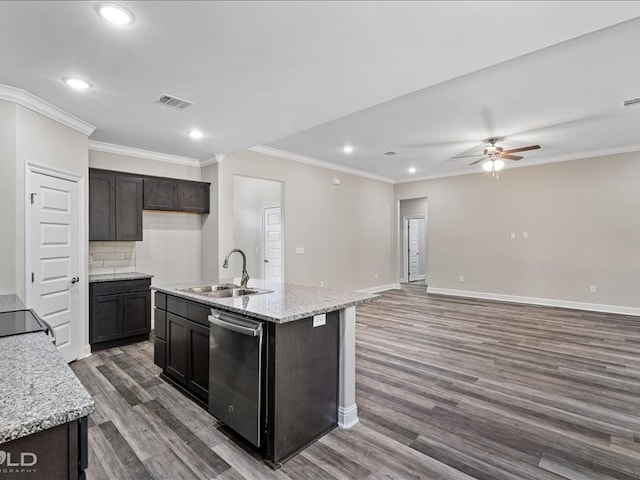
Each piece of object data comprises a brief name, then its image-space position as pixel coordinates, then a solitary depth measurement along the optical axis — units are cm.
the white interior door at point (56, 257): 322
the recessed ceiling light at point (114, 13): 190
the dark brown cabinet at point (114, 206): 427
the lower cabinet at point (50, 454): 84
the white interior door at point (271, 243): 743
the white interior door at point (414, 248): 1050
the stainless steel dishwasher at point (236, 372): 211
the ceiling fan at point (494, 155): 514
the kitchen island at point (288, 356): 208
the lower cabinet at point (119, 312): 409
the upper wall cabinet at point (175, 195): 479
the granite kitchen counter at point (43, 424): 84
